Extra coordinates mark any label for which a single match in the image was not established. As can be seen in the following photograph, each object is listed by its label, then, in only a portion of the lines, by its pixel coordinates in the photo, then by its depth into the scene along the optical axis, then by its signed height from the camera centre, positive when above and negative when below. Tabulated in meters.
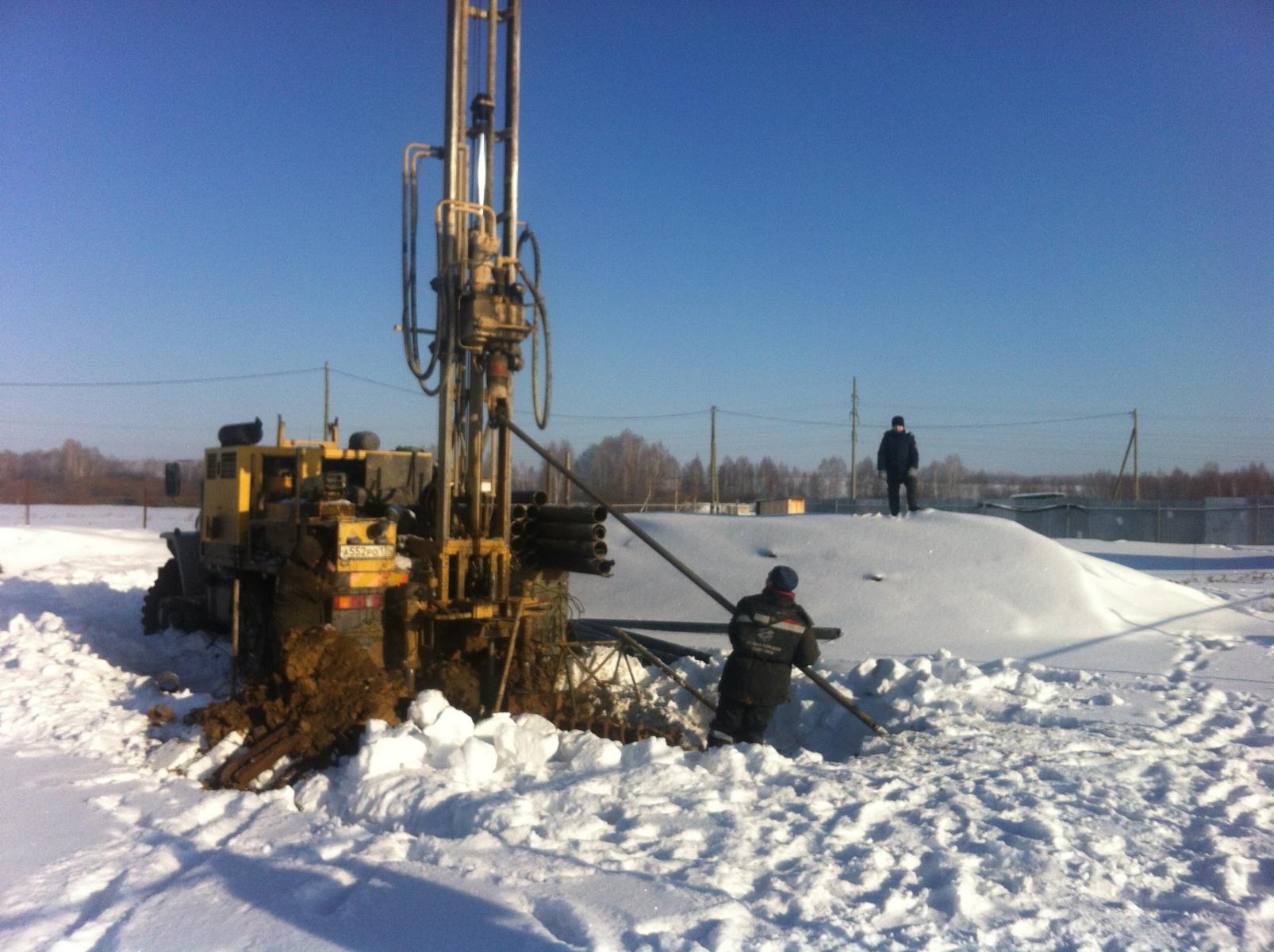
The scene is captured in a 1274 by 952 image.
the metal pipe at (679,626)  11.13 -1.39
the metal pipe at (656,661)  8.02 -1.28
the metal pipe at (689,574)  7.39 -0.54
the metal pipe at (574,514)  8.32 -0.07
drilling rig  7.75 -0.30
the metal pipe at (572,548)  8.27 -0.36
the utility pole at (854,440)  42.88 +3.12
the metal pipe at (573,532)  8.34 -0.22
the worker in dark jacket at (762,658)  6.91 -1.04
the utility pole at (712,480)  40.62 +1.13
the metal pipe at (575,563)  8.23 -0.49
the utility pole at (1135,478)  42.25 +1.42
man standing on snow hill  13.99 +0.72
